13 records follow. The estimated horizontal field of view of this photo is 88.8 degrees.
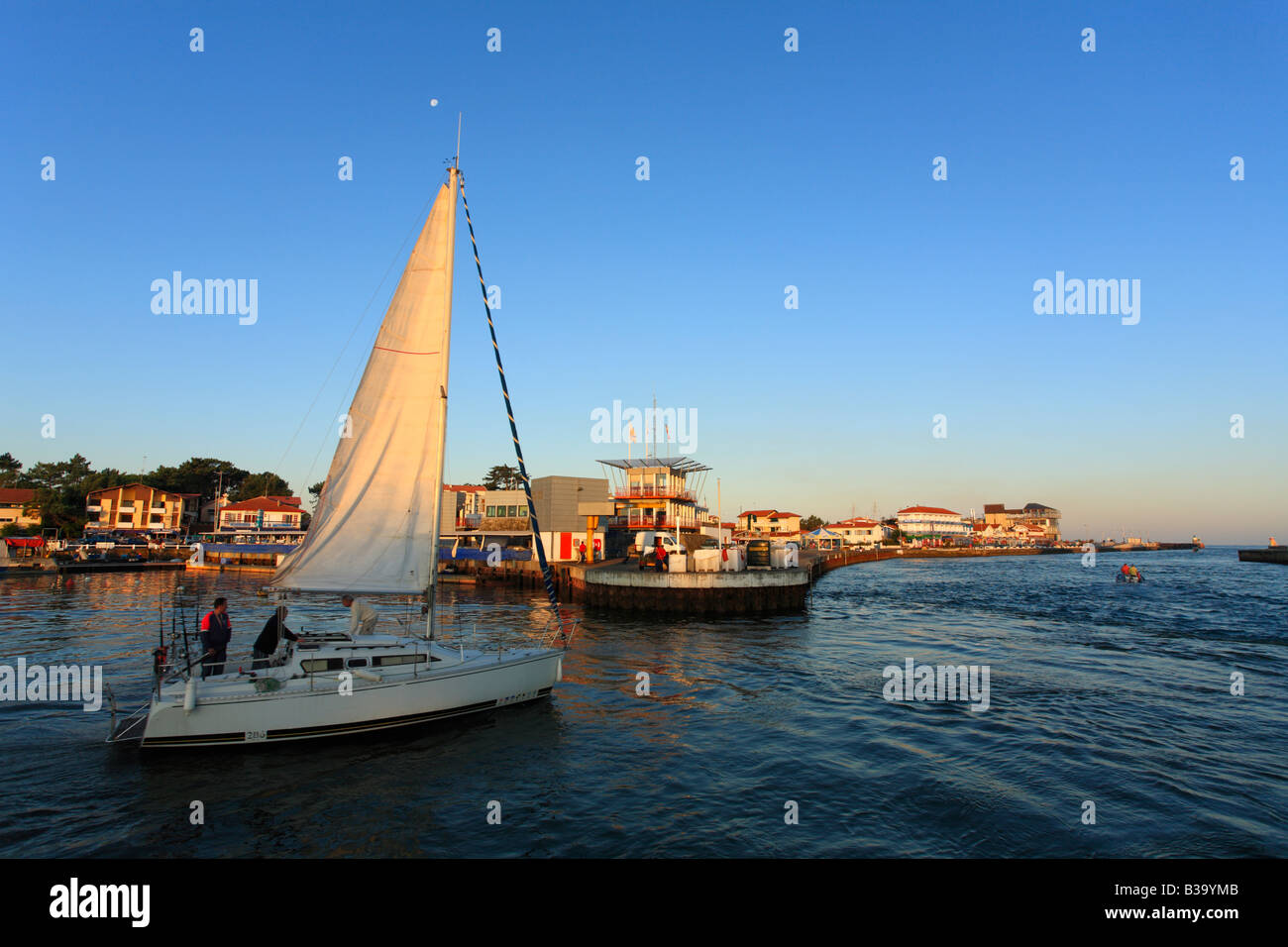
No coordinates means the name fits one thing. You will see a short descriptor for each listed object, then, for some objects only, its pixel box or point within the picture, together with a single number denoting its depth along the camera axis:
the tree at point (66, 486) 94.62
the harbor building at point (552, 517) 62.41
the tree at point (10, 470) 112.50
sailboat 16.55
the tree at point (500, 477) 139.25
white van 57.90
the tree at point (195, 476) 118.56
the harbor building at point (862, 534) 174.62
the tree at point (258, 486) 122.69
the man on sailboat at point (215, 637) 15.91
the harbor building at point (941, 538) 190.75
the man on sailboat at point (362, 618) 18.53
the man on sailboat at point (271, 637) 16.61
